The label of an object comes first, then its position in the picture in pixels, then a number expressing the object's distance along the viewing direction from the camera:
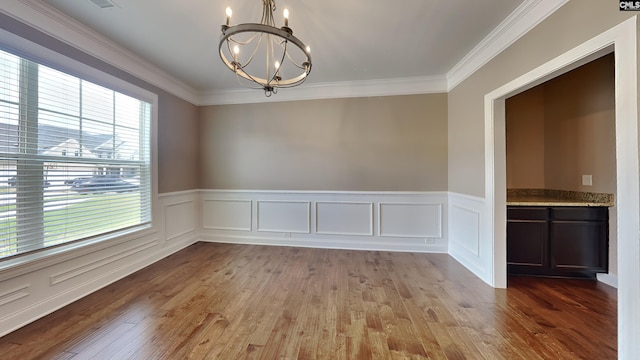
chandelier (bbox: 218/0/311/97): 1.52
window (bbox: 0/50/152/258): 1.98
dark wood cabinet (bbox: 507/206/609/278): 2.69
